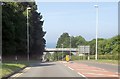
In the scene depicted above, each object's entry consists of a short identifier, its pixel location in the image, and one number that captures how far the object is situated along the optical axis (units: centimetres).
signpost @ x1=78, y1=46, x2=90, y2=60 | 11038
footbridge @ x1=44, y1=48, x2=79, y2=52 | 17780
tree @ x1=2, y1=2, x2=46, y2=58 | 6241
